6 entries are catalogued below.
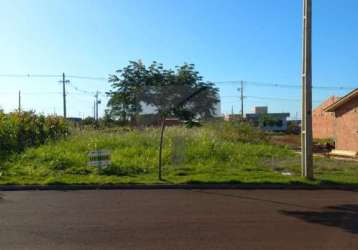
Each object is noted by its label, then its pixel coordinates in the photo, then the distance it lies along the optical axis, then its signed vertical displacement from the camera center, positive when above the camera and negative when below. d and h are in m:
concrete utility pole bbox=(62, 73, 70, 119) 73.94 +5.01
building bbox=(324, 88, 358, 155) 30.68 +0.06
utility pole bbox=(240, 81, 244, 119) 98.89 +4.82
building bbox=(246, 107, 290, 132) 106.94 +0.52
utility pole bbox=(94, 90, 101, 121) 103.31 +4.40
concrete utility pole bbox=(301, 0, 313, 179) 16.56 +1.09
